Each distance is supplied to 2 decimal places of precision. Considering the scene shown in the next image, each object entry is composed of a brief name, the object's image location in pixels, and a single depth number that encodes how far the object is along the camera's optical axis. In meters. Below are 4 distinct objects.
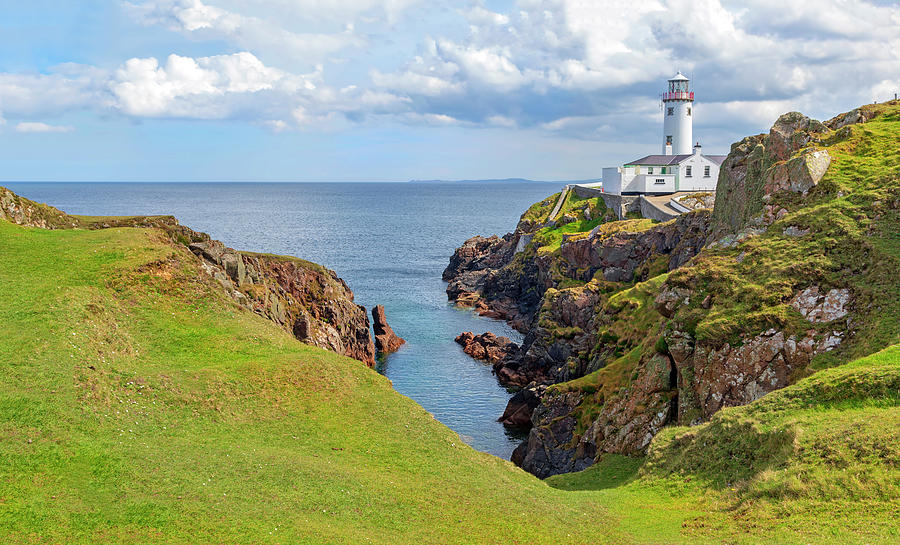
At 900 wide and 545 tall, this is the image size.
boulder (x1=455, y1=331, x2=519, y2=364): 72.64
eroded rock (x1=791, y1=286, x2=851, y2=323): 32.94
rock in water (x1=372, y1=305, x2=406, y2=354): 77.19
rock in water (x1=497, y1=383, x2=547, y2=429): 54.75
